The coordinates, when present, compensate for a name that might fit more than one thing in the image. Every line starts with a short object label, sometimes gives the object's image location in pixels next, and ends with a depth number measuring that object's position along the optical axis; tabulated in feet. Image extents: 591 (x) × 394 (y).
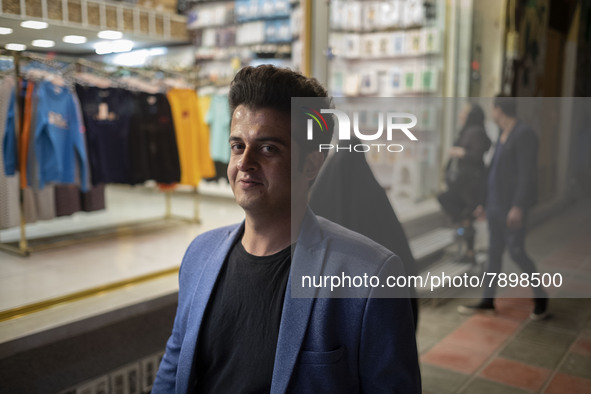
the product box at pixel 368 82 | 16.71
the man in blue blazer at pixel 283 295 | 3.64
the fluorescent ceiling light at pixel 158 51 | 11.16
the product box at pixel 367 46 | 17.17
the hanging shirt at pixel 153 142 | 12.84
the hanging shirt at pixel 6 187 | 8.59
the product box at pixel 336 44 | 12.80
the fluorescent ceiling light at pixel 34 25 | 7.70
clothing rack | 8.53
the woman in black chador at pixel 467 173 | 10.90
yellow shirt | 13.84
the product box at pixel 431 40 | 18.40
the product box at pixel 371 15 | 17.47
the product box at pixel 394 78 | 17.51
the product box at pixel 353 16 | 16.52
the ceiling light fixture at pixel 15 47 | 7.72
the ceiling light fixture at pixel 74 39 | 8.46
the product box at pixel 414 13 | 18.02
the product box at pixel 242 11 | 18.58
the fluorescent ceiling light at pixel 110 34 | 9.20
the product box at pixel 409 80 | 17.62
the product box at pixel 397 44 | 17.81
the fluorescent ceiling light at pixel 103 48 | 9.30
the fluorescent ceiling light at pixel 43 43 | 8.00
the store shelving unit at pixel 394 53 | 14.21
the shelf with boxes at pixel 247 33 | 16.55
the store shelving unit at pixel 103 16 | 7.66
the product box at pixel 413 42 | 18.03
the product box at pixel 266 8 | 17.70
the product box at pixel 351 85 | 15.71
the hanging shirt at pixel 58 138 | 10.03
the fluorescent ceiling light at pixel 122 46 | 9.62
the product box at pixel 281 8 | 17.71
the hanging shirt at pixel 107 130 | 11.76
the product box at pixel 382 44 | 17.65
